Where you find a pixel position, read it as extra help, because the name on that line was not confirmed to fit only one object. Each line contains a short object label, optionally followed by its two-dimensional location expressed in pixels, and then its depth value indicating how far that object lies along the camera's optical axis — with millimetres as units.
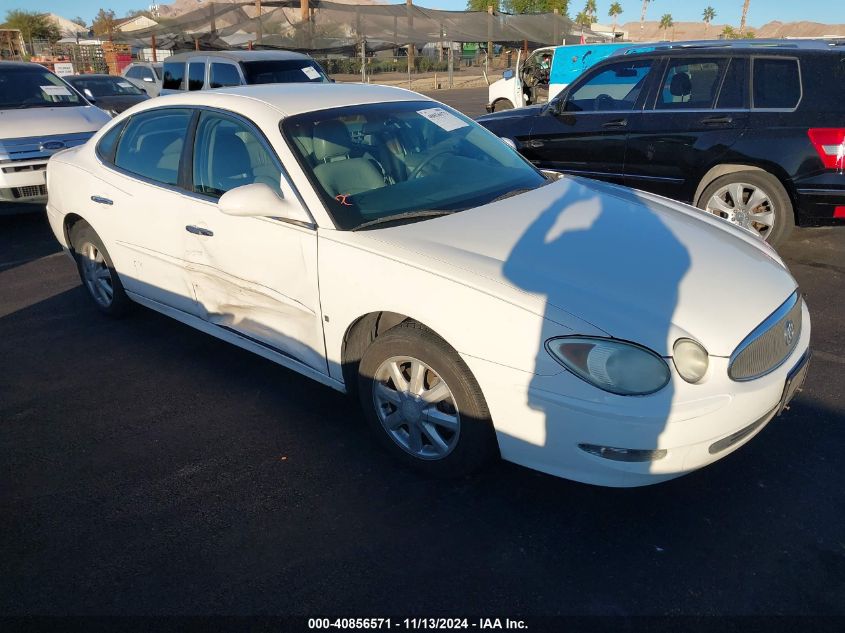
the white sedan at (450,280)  2508
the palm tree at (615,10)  103788
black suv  5605
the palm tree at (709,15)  110638
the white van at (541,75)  13703
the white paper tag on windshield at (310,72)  11473
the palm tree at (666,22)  104256
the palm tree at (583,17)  86250
